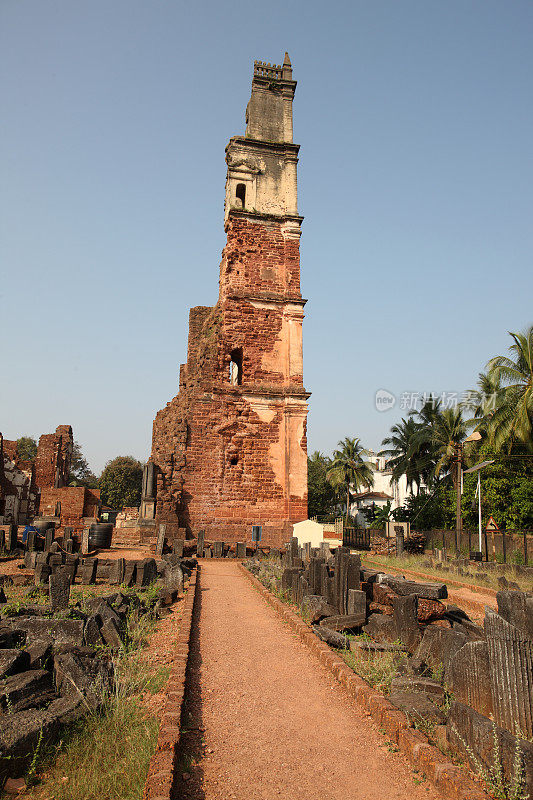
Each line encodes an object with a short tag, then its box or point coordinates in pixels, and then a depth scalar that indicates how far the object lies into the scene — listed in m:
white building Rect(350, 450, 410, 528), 58.97
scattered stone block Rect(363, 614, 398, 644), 6.86
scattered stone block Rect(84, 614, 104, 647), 6.34
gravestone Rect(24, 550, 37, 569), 13.02
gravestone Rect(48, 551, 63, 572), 11.55
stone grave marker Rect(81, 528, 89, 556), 15.70
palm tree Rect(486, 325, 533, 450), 24.78
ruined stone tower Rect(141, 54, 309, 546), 18.52
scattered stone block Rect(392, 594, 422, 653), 6.55
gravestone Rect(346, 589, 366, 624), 7.68
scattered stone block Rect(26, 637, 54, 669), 5.30
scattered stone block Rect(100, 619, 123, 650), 6.38
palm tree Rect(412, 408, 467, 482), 35.00
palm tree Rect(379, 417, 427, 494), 39.78
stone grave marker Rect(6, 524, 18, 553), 15.76
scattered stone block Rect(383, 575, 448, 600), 8.15
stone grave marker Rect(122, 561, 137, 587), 11.11
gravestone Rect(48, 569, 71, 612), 8.02
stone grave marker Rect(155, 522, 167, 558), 15.83
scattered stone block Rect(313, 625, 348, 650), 6.63
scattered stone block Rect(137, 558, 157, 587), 11.16
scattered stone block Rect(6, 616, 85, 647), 6.30
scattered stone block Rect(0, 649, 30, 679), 4.98
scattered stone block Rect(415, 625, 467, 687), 5.36
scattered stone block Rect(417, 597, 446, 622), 7.28
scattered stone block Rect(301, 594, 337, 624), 7.91
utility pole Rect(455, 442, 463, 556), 20.99
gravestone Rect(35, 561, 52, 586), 10.59
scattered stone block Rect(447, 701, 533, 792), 3.39
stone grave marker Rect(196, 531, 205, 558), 17.20
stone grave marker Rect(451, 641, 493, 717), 4.38
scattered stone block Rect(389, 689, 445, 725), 4.29
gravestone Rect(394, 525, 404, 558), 20.53
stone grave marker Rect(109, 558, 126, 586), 11.12
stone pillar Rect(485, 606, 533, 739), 4.05
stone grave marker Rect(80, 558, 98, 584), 11.17
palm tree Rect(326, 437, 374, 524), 50.19
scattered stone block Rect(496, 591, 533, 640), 4.89
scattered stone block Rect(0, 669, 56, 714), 4.47
